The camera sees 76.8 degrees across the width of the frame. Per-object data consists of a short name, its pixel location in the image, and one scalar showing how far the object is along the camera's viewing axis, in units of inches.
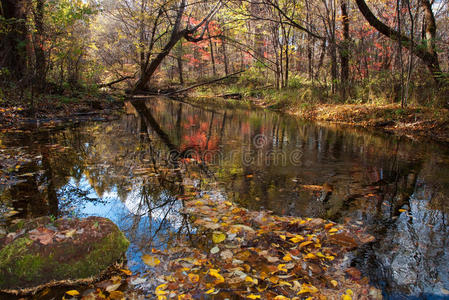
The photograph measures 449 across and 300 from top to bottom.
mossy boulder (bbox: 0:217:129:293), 87.4
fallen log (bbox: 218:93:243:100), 926.2
